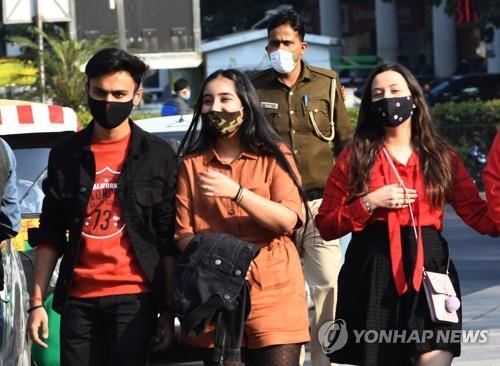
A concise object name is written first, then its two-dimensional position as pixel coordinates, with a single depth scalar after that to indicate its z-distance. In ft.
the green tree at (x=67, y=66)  112.81
